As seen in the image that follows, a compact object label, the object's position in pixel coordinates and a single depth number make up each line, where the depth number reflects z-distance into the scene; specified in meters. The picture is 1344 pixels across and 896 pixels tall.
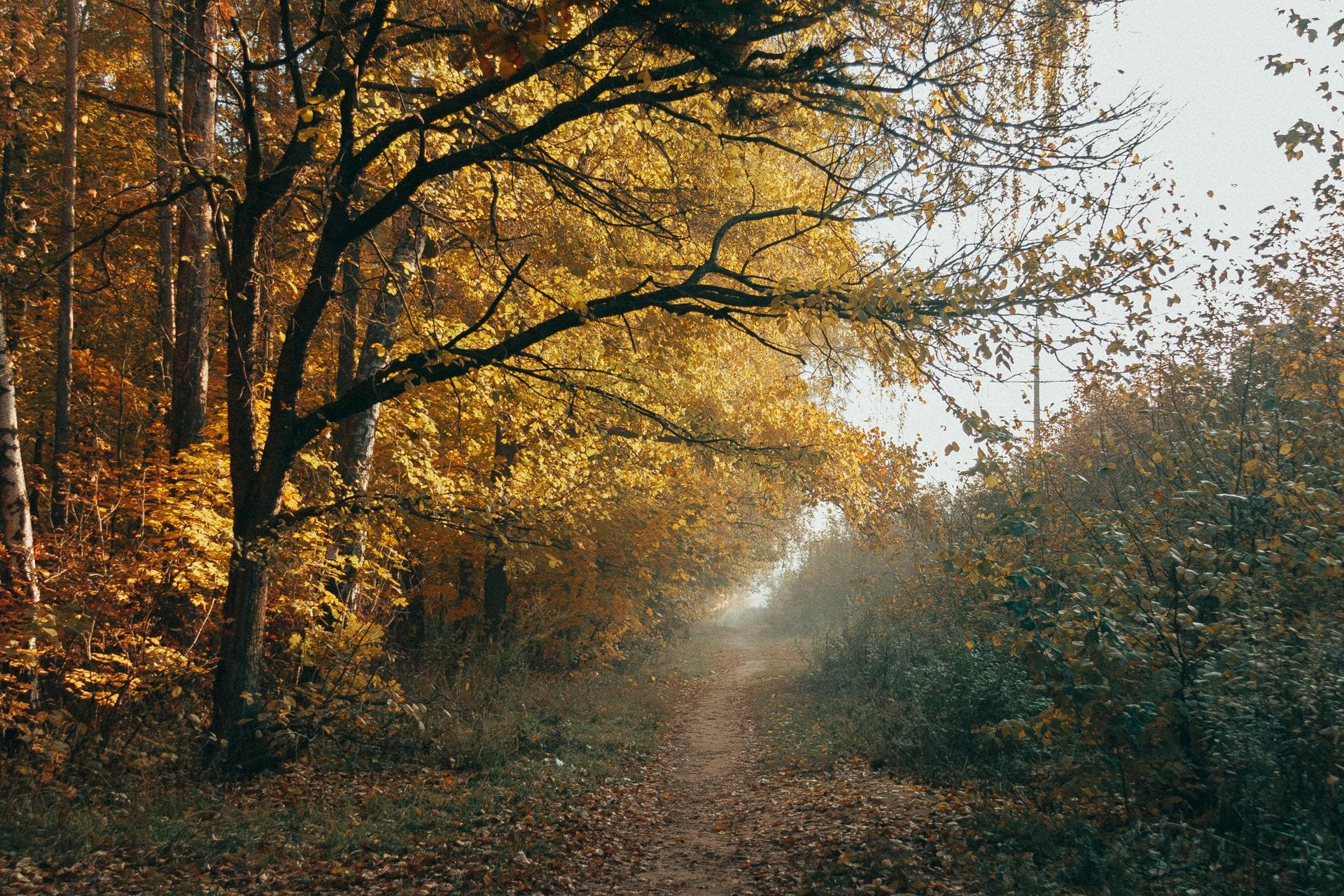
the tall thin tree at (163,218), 11.10
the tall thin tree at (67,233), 9.75
